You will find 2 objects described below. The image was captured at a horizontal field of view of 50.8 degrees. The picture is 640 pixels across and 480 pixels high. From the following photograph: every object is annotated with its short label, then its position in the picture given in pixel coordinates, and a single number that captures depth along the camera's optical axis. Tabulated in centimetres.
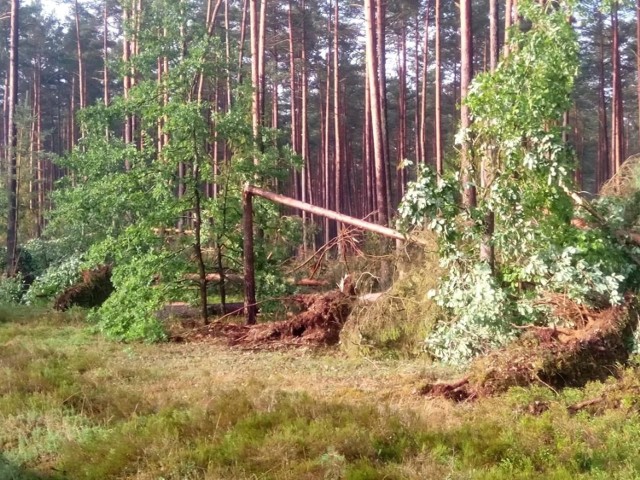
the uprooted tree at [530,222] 845
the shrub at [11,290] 1750
